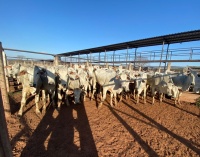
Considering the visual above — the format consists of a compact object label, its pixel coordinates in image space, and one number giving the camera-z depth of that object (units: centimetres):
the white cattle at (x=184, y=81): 757
